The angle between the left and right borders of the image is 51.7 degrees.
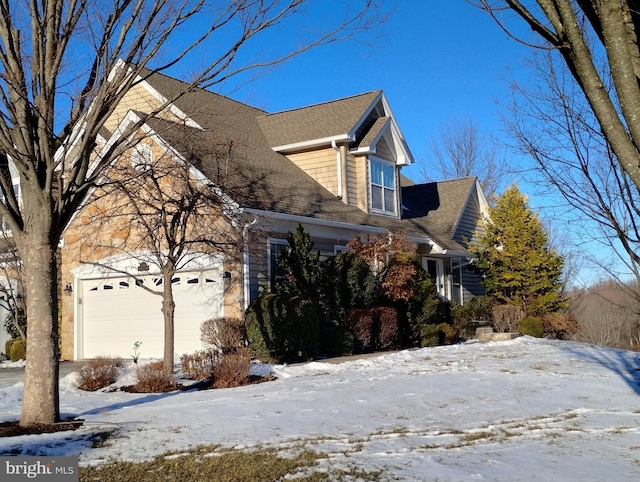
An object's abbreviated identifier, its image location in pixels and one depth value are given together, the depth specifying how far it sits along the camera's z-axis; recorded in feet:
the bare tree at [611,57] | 11.64
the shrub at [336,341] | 49.93
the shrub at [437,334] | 57.67
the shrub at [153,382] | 35.04
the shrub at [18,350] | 58.41
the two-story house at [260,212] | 49.67
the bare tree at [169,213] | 38.42
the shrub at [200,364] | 38.32
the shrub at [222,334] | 44.80
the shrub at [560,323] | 65.21
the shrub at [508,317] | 66.03
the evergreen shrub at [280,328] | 45.16
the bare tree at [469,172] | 131.95
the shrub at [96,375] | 36.96
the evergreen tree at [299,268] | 50.21
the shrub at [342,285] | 53.11
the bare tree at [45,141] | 24.77
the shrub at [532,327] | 64.13
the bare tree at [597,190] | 21.57
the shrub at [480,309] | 68.28
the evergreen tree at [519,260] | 68.28
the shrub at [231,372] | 36.32
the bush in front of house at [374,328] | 51.57
